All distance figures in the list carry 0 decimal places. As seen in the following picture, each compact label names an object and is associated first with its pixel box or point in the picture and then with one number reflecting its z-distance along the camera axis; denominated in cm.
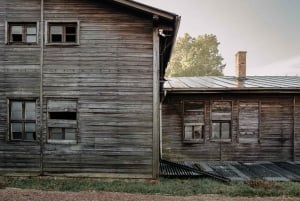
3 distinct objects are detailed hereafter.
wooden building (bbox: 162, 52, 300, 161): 1435
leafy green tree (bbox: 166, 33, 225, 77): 4009
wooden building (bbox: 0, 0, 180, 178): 1038
